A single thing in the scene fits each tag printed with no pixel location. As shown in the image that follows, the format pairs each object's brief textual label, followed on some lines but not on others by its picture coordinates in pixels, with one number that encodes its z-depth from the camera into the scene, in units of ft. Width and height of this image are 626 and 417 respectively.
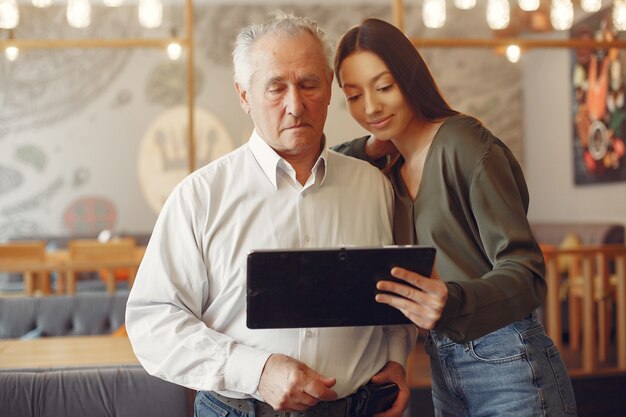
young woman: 4.83
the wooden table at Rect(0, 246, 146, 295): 16.46
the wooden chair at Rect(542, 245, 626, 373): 15.49
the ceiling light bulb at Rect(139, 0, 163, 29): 16.71
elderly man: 5.21
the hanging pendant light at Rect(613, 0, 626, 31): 16.08
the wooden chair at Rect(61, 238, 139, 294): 19.01
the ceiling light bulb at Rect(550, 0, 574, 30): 18.39
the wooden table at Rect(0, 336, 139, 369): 9.29
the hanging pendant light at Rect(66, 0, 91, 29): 17.22
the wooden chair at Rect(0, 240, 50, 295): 18.06
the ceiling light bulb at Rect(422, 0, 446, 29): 17.19
